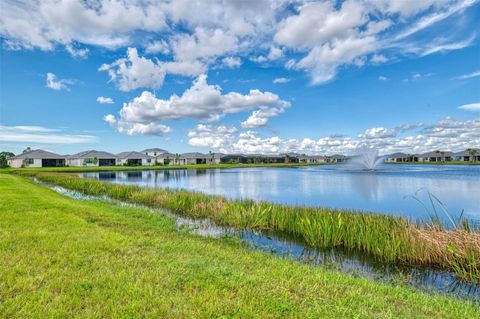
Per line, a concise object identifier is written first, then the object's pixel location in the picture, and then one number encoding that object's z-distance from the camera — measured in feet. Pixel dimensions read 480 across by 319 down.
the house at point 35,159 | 214.90
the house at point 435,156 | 403.54
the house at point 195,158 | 341.41
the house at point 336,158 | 532.81
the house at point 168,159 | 305.53
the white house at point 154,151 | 338.87
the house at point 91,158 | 250.16
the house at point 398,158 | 465.06
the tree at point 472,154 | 344.28
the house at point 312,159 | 484.33
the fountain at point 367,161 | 208.03
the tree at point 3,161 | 201.12
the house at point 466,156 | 347.05
